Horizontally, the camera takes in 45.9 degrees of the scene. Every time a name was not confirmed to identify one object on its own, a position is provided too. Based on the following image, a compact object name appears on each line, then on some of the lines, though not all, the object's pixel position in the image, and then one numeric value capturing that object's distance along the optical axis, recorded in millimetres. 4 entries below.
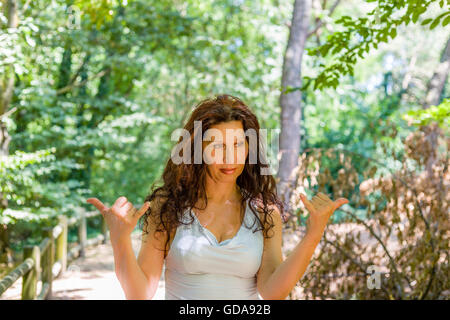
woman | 1687
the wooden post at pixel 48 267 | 6426
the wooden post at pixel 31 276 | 5324
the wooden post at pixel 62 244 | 7818
